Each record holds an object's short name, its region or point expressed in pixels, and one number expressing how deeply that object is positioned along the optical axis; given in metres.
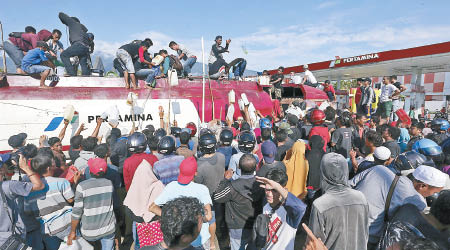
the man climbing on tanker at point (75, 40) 7.41
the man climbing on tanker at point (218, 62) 10.68
